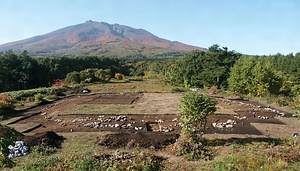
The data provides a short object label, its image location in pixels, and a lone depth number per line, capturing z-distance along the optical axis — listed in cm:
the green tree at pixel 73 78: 4803
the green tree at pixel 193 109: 1200
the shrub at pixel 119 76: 5719
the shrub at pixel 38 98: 2737
